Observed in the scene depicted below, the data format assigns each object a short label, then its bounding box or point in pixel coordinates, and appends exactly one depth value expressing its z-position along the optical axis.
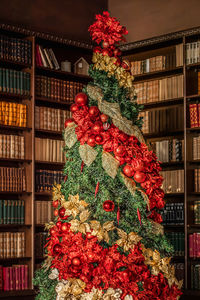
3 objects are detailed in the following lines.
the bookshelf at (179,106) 6.12
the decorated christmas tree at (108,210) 3.47
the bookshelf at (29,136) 5.81
